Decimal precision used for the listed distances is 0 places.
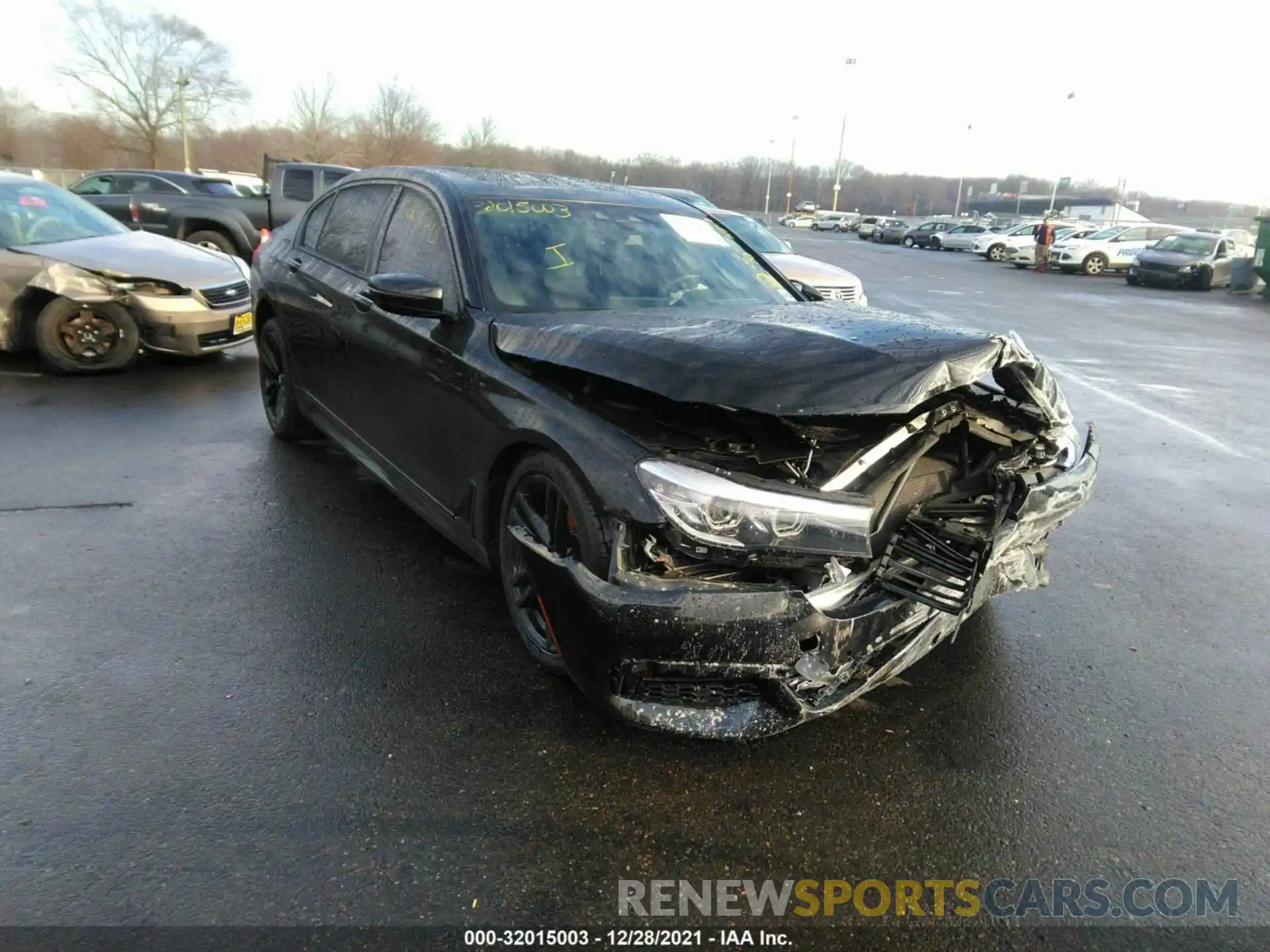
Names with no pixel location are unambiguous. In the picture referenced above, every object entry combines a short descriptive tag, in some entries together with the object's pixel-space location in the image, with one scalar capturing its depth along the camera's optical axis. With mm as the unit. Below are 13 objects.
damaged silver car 7168
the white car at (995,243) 35469
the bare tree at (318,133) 59906
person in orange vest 29188
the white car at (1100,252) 28531
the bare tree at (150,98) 52656
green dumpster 21422
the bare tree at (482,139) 69375
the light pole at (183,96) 46531
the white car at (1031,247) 30953
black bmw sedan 2385
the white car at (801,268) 8992
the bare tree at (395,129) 60656
